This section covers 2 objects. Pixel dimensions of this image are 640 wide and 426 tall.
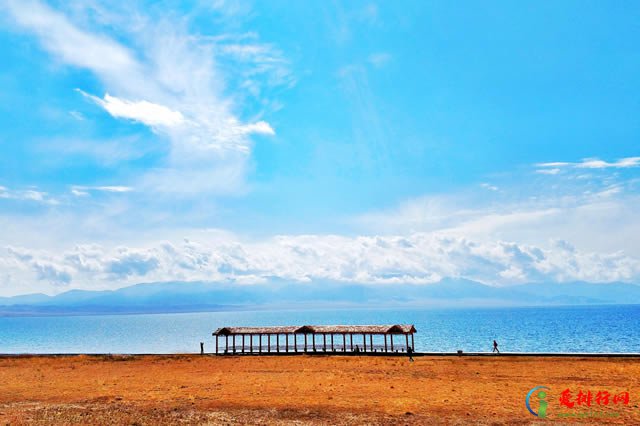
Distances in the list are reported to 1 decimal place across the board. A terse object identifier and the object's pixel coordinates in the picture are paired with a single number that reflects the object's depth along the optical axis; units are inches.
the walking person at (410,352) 2060.9
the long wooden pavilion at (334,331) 2373.3
